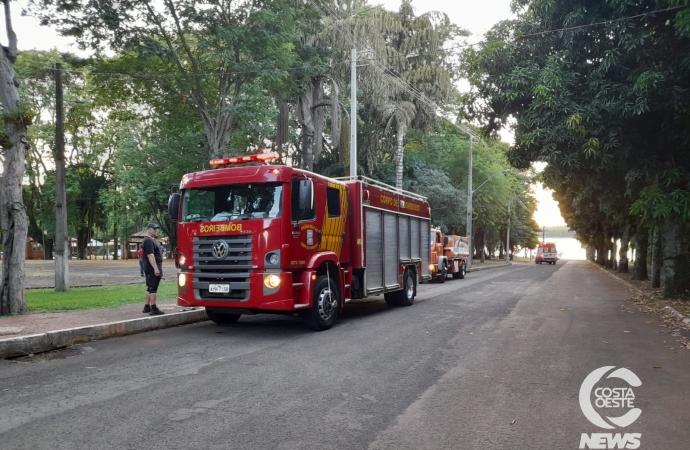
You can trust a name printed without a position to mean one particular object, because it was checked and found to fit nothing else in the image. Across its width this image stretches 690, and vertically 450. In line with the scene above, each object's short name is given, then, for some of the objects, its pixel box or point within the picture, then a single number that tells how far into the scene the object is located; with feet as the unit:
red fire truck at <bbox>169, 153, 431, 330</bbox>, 30.07
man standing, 35.29
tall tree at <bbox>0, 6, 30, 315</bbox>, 36.68
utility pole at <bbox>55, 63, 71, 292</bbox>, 54.54
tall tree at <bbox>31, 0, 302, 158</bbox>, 50.55
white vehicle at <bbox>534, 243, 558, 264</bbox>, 205.36
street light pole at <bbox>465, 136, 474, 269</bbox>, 116.47
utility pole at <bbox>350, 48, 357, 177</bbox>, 68.23
